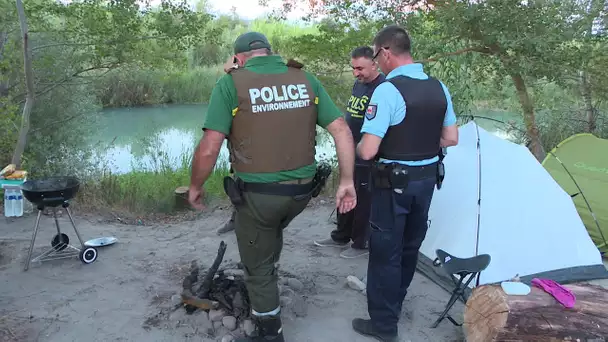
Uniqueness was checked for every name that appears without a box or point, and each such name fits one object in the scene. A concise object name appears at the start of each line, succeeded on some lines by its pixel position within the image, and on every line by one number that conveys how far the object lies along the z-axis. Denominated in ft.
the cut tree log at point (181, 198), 20.83
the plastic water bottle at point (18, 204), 13.74
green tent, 15.30
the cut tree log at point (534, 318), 8.86
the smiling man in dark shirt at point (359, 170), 13.19
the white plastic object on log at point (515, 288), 9.29
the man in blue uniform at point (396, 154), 8.85
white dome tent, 12.48
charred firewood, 10.61
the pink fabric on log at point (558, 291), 9.23
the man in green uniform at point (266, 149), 8.17
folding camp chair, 9.84
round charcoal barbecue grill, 11.81
